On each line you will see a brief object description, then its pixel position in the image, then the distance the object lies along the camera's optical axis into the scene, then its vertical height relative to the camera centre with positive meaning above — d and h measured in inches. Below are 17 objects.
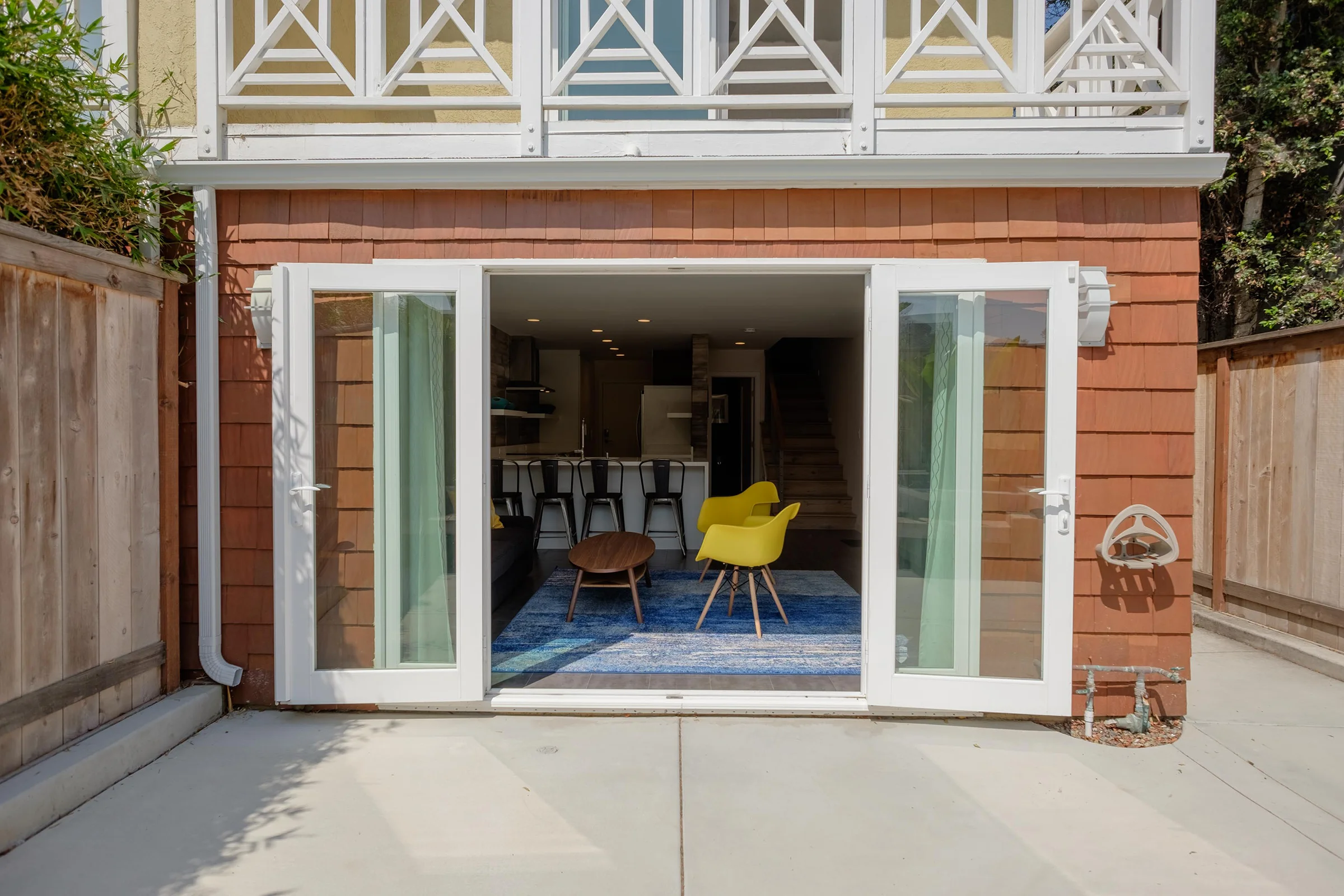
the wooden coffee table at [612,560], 171.8 -30.1
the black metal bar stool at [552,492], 273.1 -22.0
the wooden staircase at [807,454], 344.8 -9.6
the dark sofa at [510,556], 183.8 -33.0
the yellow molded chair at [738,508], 204.4 -20.5
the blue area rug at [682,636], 141.6 -44.2
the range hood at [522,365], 350.0 +33.3
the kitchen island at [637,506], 282.2 -27.8
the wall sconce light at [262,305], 117.5 +20.5
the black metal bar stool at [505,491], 275.6 -21.9
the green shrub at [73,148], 94.0 +40.1
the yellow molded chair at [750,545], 162.1 -24.6
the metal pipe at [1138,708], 114.7 -42.6
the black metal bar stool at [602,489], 267.9 -20.9
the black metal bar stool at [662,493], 271.3 -22.0
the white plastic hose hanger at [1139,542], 113.5 -16.8
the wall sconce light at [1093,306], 112.9 +20.2
